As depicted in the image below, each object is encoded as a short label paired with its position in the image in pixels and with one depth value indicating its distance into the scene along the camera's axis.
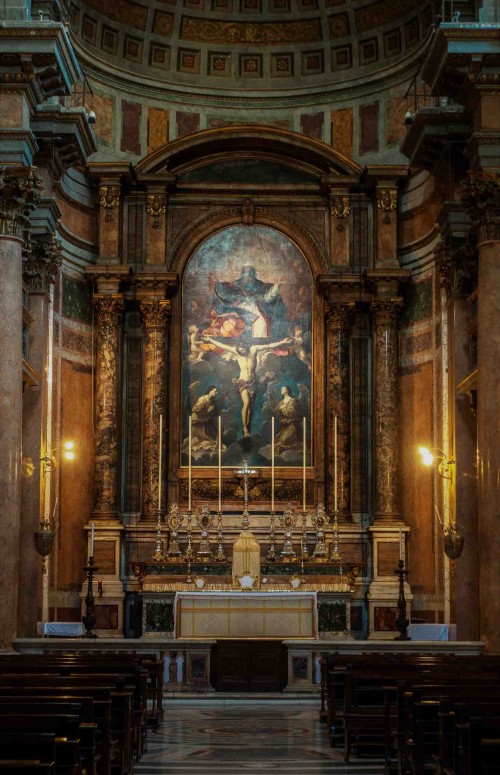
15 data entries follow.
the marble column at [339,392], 30.58
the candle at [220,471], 29.42
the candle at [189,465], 29.30
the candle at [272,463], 28.55
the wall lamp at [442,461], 26.67
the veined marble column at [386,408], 30.12
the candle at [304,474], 28.99
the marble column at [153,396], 30.41
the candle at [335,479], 30.06
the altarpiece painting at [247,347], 30.97
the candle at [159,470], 30.10
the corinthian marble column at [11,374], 21.92
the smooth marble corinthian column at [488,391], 21.86
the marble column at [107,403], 30.11
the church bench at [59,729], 9.56
